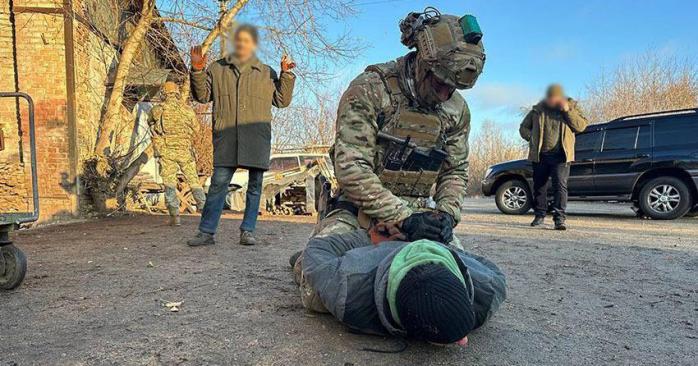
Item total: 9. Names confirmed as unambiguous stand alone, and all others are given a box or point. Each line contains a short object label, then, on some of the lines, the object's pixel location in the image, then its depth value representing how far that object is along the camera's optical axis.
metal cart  2.50
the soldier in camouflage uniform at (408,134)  2.09
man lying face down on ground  1.44
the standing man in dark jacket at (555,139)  5.92
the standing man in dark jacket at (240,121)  4.14
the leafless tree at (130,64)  7.09
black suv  7.75
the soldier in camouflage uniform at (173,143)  5.85
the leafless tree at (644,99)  23.05
